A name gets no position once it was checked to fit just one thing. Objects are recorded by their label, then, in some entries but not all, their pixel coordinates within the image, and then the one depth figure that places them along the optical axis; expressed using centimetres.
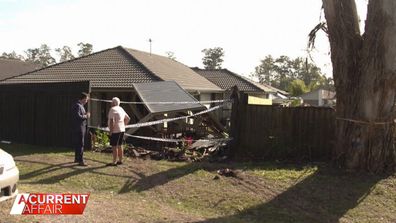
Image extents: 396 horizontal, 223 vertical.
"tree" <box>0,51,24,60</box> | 9699
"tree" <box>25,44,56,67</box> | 10838
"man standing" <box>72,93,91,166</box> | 1093
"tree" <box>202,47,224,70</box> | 11569
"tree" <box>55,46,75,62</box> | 10036
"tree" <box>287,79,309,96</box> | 7494
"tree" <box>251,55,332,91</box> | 11453
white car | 648
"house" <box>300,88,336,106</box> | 6109
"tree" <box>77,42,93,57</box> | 9731
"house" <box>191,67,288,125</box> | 3675
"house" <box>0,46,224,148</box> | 1451
